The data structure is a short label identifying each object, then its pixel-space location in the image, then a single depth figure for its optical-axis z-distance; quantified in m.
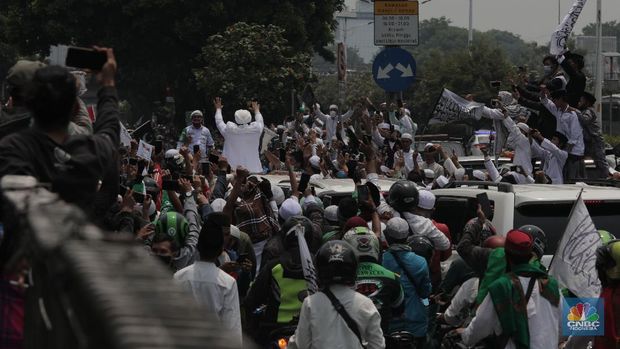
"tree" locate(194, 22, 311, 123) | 43.00
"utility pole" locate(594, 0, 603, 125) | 54.32
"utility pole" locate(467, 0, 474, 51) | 101.56
